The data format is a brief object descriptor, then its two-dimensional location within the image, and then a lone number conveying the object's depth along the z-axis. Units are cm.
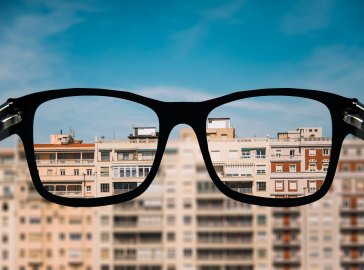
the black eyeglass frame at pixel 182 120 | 48
